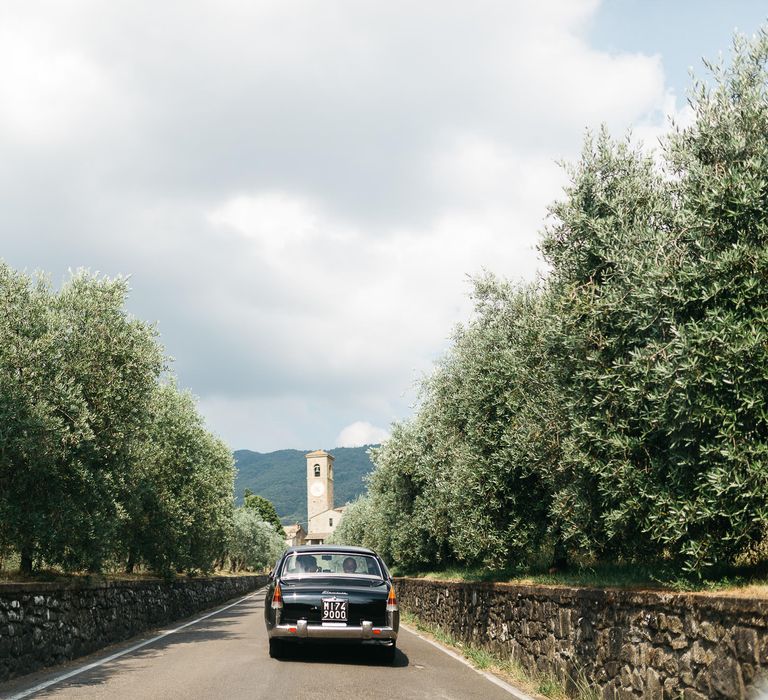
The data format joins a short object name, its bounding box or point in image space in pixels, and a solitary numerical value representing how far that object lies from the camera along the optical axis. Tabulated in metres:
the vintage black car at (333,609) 10.35
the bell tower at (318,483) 158.00
